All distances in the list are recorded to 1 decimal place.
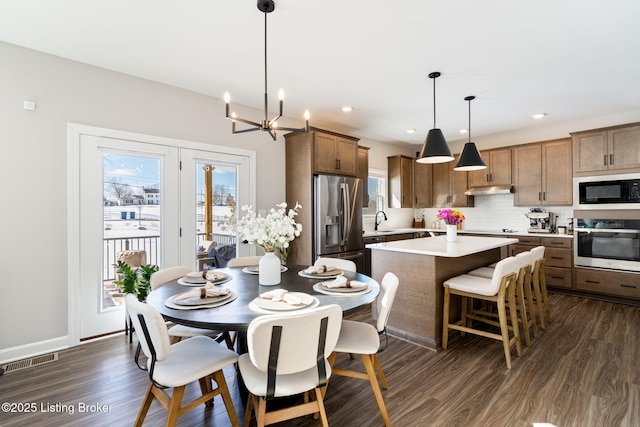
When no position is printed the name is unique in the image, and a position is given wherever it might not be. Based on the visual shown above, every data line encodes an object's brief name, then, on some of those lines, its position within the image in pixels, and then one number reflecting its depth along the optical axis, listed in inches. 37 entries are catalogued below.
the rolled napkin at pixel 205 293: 70.5
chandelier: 84.4
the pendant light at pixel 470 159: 151.5
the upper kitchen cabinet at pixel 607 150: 167.5
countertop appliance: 209.5
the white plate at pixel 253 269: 101.9
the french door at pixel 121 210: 119.6
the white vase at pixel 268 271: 85.4
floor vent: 102.5
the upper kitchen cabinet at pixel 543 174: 195.9
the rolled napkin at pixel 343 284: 79.6
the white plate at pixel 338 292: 76.0
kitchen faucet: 250.1
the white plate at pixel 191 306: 65.7
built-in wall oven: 164.2
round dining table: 59.3
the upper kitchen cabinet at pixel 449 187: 246.2
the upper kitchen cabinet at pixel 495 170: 220.5
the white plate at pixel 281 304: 64.7
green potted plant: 114.7
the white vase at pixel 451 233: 142.3
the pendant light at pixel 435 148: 131.6
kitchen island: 118.2
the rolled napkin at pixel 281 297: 66.3
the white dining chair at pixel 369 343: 74.4
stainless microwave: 164.9
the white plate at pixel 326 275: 92.7
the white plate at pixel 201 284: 86.8
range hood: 218.7
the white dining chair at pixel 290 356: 53.7
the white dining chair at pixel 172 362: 60.1
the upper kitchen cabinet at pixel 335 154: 175.2
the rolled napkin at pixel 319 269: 97.1
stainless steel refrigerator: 172.7
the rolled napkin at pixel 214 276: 88.4
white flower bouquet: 82.5
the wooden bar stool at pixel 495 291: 104.9
